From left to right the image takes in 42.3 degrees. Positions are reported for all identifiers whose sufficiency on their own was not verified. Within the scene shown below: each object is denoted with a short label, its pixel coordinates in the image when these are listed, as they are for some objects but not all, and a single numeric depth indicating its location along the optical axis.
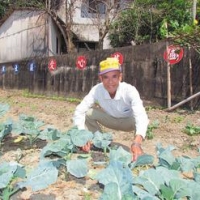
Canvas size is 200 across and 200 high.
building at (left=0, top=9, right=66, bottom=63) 13.44
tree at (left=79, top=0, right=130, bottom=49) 10.48
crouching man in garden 2.51
